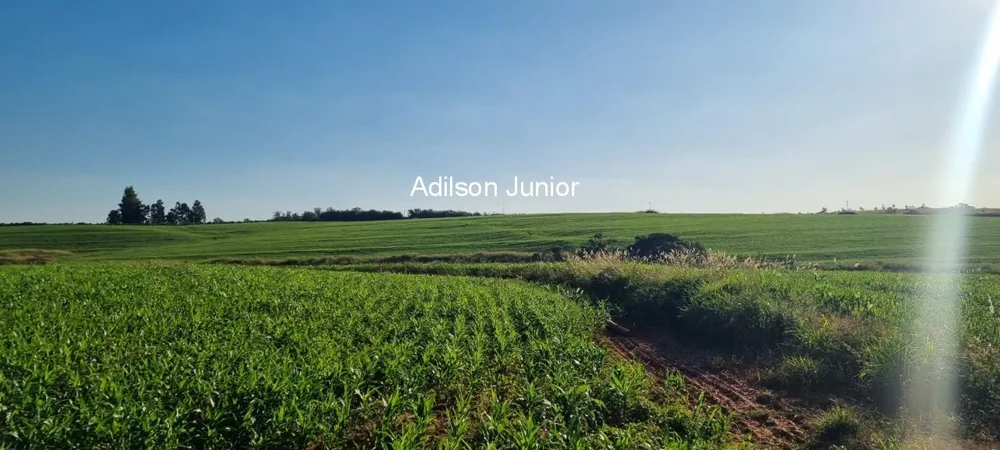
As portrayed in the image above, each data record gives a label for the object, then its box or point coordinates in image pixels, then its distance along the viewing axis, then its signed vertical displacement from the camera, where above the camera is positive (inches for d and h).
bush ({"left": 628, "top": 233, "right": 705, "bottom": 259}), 1111.0 -68.0
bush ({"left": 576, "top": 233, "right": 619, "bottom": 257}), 1230.5 -76.1
